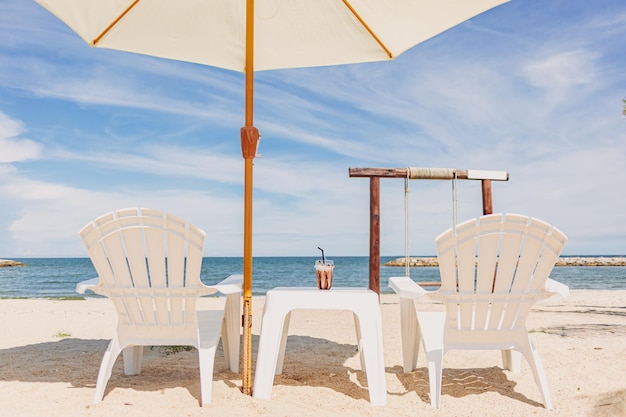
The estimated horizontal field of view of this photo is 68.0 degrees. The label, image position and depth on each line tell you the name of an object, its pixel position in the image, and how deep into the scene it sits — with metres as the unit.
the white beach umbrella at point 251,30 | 2.80
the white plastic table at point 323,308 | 2.54
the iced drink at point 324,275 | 2.77
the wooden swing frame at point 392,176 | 4.48
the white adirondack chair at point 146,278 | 2.56
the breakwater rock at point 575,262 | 33.38
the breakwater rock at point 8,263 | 37.69
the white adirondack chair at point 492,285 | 2.51
